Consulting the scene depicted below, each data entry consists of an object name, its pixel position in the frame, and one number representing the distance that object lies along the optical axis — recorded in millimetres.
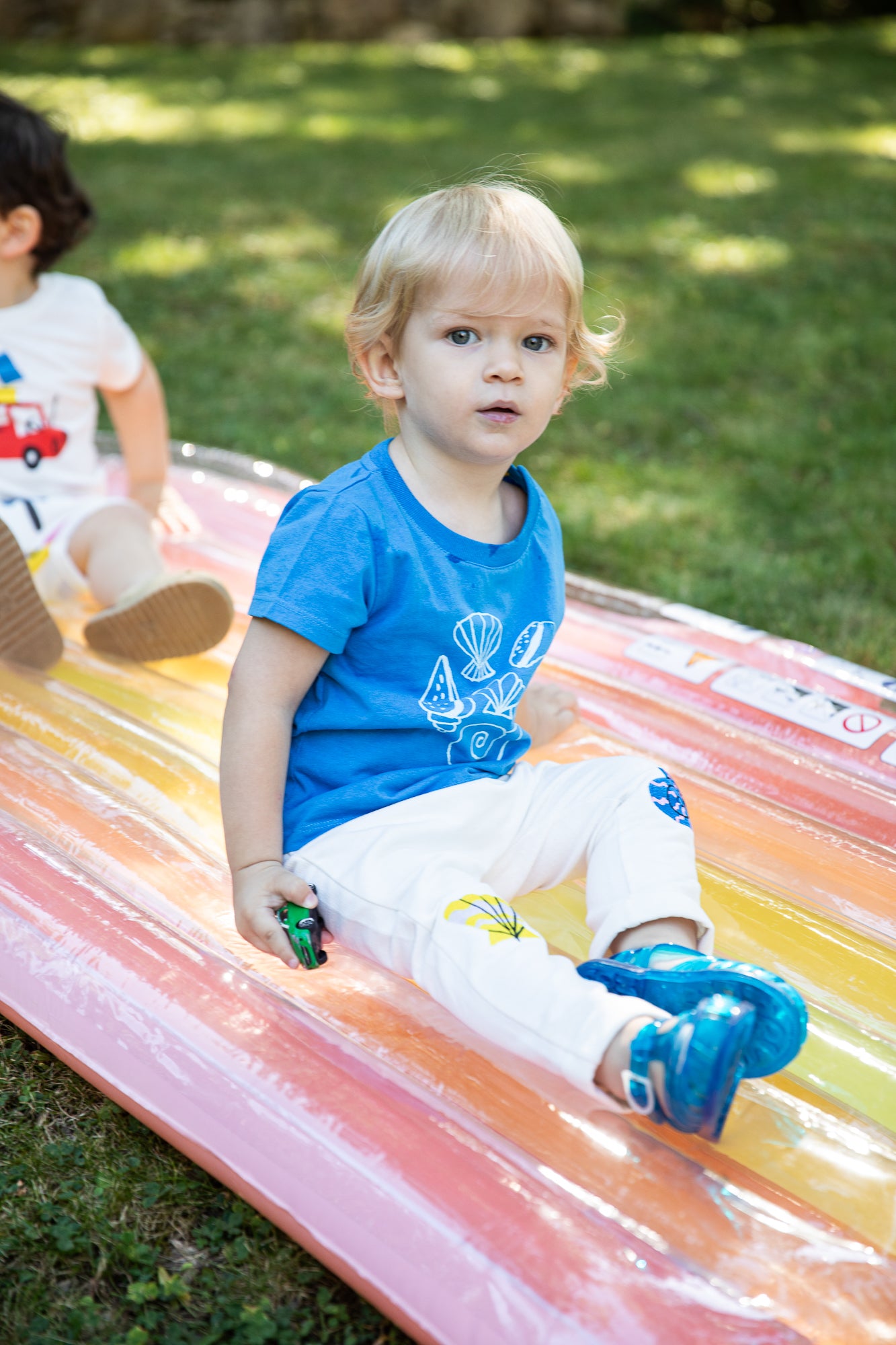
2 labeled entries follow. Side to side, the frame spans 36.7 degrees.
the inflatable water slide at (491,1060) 1238
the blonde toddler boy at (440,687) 1542
